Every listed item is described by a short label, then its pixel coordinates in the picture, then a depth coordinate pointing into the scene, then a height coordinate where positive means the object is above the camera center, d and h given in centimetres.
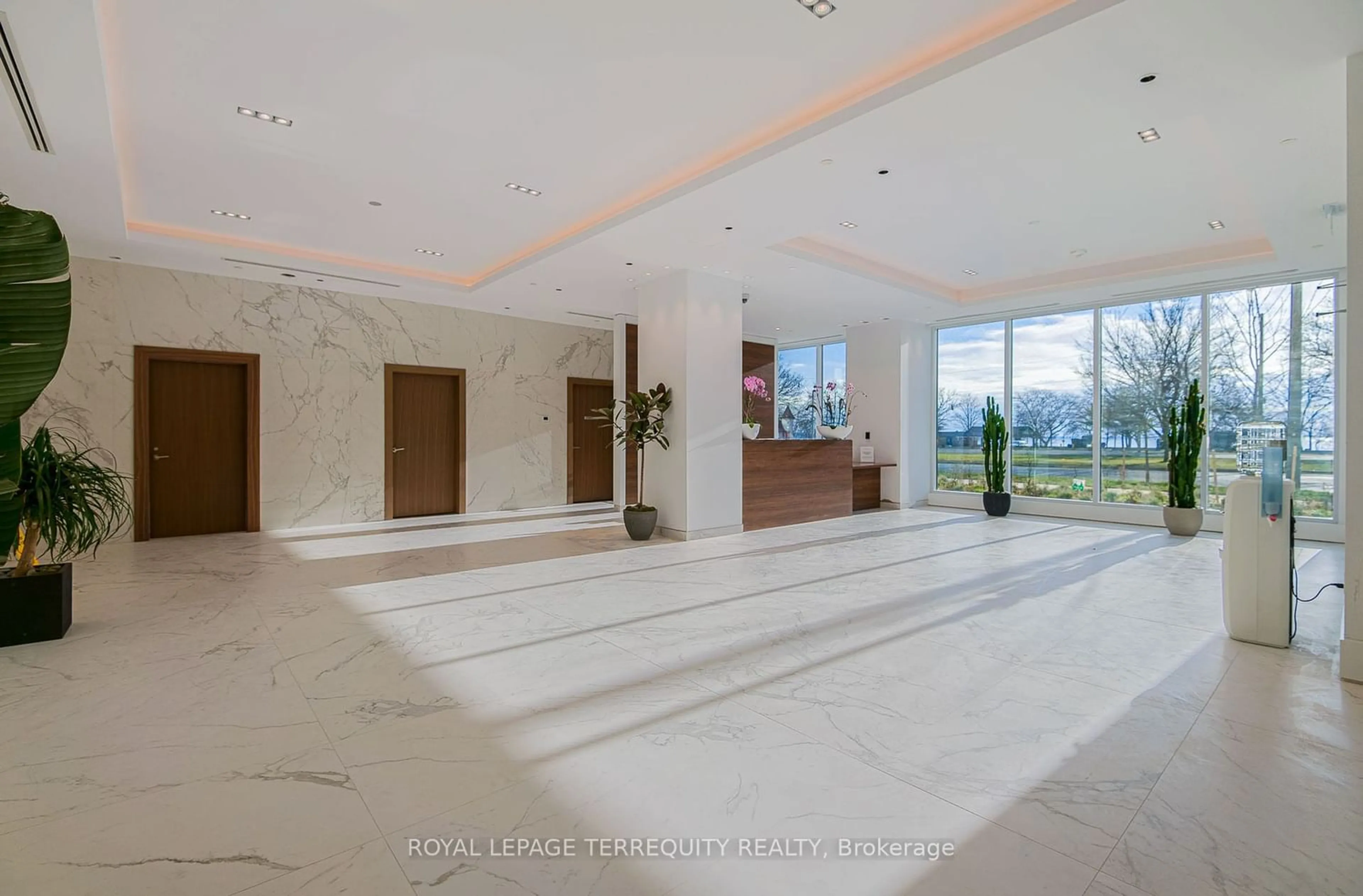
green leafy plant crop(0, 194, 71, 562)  143 +32
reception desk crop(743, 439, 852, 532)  762 -47
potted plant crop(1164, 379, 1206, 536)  727 -23
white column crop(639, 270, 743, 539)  678 +54
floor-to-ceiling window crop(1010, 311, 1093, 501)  864 +55
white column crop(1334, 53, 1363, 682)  297 +9
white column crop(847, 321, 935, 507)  970 +70
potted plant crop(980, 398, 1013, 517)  894 -22
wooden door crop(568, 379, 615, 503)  1016 +0
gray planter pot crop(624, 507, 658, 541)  675 -85
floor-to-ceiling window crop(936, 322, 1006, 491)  952 +81
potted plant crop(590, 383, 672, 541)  677 +17
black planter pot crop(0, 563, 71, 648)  339 -89
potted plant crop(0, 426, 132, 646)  333 -46
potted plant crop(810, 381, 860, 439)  972 +67
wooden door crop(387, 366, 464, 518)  850 +4
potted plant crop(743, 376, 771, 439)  754 +66
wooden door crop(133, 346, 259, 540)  685 +1
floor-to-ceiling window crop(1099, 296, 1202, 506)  784 +80
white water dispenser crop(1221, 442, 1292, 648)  346 -63
